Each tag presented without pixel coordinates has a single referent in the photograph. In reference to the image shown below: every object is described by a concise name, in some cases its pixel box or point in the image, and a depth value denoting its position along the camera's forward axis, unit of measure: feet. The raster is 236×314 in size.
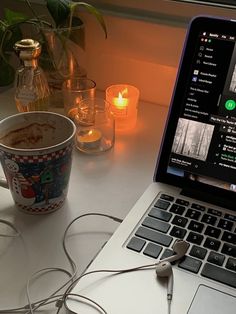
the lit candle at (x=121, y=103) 2.97
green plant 2.73
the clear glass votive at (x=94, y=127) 2.68
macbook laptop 1.65
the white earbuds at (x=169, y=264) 1.67
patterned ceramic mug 1.96
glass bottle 2.72
